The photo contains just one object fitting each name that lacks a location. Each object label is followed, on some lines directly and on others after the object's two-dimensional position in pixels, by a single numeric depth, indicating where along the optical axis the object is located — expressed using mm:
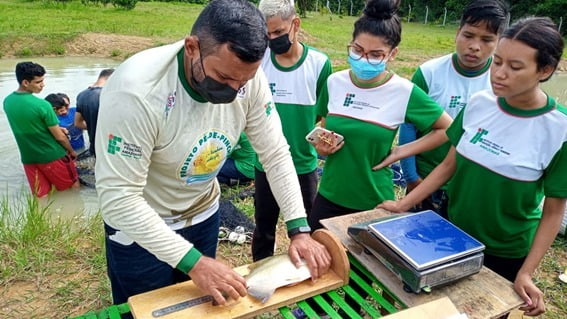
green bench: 1441
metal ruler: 1376
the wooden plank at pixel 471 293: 1419
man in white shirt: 1352
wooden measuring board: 1385
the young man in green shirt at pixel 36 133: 4945
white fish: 1461
